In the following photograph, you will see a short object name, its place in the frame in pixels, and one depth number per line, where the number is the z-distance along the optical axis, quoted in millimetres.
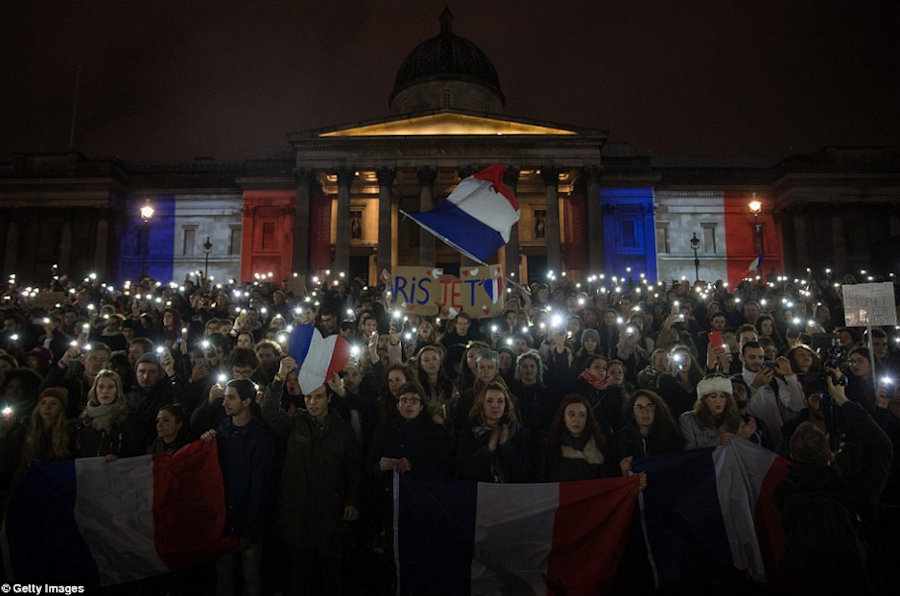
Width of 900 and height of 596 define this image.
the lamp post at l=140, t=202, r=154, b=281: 24484
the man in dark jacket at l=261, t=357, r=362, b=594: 5262
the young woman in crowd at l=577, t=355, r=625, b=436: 6984
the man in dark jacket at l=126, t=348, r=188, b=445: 6332
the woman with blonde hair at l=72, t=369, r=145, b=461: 5734
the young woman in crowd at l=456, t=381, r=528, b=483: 5512
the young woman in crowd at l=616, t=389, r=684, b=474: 5570
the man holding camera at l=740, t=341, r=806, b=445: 6602
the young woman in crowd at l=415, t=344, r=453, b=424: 7129
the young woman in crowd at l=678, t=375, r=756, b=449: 5660
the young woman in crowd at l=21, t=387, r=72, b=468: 5641
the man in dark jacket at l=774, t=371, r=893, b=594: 4086
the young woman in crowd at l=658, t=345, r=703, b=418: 7070
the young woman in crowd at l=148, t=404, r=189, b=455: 5816
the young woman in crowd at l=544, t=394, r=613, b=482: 5410
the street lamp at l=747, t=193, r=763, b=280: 22562
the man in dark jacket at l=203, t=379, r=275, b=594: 5375
